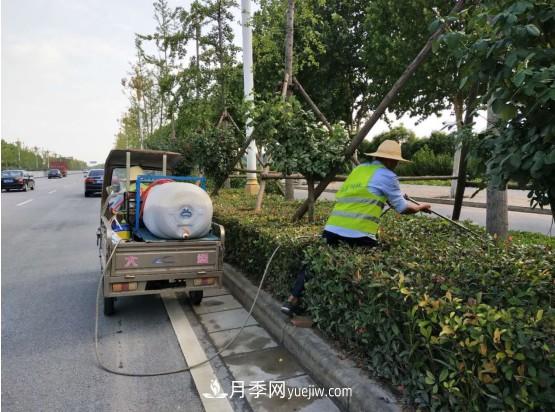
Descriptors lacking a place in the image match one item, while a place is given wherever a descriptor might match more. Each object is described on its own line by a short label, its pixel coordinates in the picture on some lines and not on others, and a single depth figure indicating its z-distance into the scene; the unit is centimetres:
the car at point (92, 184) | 2400
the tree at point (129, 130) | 3839
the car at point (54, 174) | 5881
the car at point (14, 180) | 2830
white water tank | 489
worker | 410
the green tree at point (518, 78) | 214
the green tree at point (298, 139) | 614
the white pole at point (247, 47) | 1036
